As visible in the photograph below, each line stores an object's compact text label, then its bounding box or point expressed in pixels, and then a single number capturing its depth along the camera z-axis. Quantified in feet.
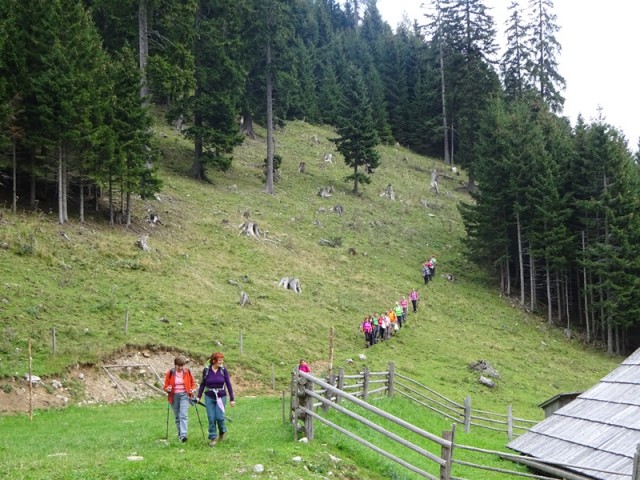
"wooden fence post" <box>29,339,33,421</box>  55.31
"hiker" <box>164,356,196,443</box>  39.29
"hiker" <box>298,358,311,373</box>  57.65
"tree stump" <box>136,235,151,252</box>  102.06
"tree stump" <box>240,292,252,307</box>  96.12
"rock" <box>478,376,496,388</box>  92.89
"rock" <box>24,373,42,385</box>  62.39
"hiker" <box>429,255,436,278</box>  140.96
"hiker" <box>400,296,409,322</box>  112.47
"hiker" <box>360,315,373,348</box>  97.71
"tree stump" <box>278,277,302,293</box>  108.88
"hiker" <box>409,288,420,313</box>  119.85
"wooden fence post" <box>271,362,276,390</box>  76.15
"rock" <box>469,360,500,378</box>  96.91
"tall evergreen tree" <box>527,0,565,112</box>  209.67
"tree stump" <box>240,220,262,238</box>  125.80
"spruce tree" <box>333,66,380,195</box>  179.63
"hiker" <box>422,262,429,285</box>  136.15
